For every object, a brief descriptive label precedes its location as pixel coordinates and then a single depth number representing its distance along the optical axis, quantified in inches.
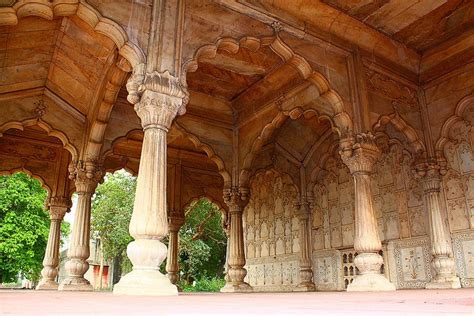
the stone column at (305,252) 482.3
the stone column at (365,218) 289.1
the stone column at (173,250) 533.6
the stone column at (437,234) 349.1
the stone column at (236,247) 398.6
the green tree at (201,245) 832.3
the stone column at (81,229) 349.7
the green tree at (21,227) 791.7
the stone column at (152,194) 199.3
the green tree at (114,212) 845.8
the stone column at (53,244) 424.5
